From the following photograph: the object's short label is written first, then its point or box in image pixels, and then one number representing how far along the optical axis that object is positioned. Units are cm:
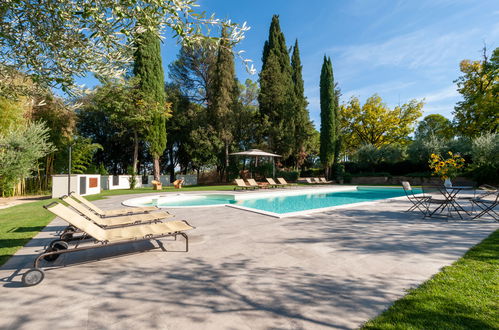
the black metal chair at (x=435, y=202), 633
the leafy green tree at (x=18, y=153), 1178
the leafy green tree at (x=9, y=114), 1210
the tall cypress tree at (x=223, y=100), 2511
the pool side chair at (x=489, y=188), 606
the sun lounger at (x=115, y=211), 532
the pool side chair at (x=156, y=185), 1922
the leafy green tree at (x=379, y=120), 3006
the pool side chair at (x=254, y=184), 1723
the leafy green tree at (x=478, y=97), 2130
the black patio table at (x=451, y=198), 614
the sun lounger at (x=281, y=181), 1956
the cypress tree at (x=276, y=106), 2609
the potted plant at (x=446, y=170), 848
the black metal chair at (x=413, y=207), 741
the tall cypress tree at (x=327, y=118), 2633
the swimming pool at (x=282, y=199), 1108
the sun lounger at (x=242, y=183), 1683
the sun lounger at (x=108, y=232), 326
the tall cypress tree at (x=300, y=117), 2702
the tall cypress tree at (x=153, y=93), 2103
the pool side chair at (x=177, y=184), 2055
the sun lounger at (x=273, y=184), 1885
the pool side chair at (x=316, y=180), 2346
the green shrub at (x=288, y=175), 2625
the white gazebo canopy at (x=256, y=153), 1916
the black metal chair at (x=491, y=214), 614
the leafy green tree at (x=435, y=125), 2497
